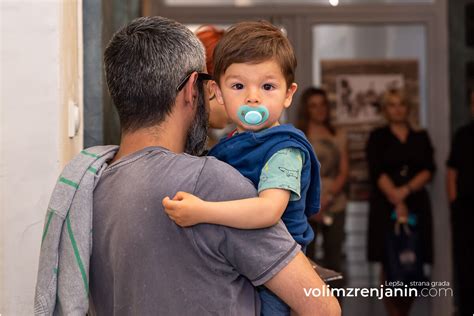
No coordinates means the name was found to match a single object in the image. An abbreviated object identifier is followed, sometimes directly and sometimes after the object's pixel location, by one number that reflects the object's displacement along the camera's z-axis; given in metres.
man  1.93
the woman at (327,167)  6.56
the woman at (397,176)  6.40
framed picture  7.23
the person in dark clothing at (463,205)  6.14
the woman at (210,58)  2.85
